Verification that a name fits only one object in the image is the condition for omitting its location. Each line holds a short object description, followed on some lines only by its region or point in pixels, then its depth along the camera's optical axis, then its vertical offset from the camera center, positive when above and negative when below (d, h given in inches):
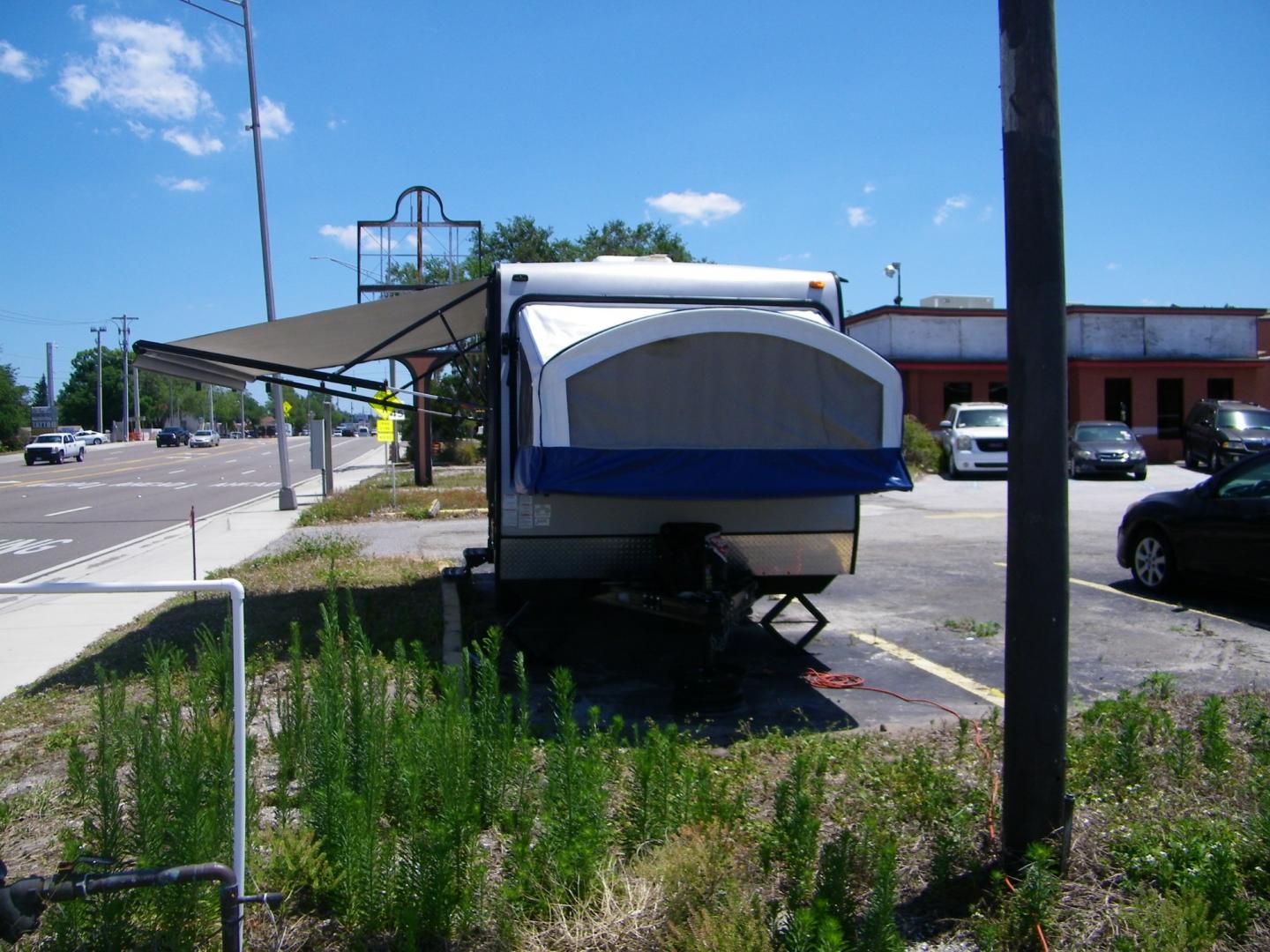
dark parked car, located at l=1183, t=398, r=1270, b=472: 1061.8 +9.8
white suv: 1054.4 +5.4
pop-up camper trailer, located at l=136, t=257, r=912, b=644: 243.8 +4.4
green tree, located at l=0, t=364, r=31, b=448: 3125.0 +151.2
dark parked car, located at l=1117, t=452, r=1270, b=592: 351.6 -32.5
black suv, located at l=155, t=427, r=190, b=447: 3200.8 +66.8
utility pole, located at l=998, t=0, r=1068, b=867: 147.9 +3.9
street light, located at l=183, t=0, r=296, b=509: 903.7 +187.2
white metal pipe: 122.3 -24.4
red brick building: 1327.5 +112.7
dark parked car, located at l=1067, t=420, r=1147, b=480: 1024.2 -10.7
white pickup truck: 2039.9 +19.9
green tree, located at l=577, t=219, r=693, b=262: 1673.2 +343.6
